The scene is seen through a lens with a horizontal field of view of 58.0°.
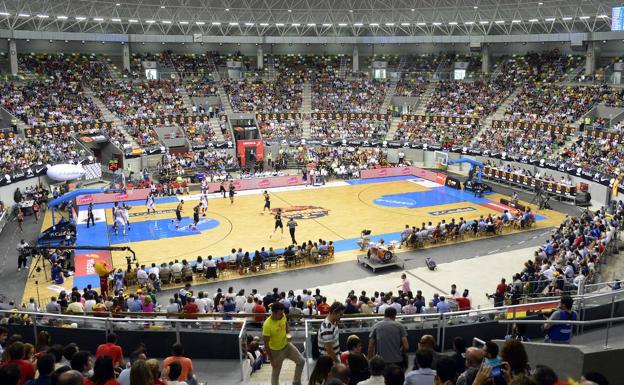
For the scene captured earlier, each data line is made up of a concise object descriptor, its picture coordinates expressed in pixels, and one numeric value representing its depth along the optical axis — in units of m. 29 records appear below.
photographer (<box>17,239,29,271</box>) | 25.29
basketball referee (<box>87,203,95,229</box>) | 33.25
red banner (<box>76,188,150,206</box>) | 38.47
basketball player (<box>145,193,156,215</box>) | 35.50
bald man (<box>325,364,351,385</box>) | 6.66
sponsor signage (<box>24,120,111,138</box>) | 44.75
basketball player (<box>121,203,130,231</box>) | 31.64
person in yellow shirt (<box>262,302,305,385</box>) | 9.20
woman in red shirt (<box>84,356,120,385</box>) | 6.84
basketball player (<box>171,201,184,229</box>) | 32.09
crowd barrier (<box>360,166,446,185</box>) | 46.87
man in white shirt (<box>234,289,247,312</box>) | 17.03
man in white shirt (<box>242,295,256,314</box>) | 16.16
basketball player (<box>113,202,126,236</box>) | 31.55
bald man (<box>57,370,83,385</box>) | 6.09
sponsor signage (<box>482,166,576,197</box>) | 37.83
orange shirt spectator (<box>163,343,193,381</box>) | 8.24
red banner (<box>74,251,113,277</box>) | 25.52
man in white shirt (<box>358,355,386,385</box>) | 6.54
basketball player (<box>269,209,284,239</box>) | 29.83
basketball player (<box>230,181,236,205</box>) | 38.28
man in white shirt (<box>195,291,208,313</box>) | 16.77
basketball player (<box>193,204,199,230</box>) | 31.89
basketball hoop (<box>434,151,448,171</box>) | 49.15
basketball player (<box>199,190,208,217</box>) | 35.25
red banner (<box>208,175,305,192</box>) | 43.12
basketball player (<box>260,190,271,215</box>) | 34.55
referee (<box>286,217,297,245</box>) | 28.34
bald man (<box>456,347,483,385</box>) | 6.96
